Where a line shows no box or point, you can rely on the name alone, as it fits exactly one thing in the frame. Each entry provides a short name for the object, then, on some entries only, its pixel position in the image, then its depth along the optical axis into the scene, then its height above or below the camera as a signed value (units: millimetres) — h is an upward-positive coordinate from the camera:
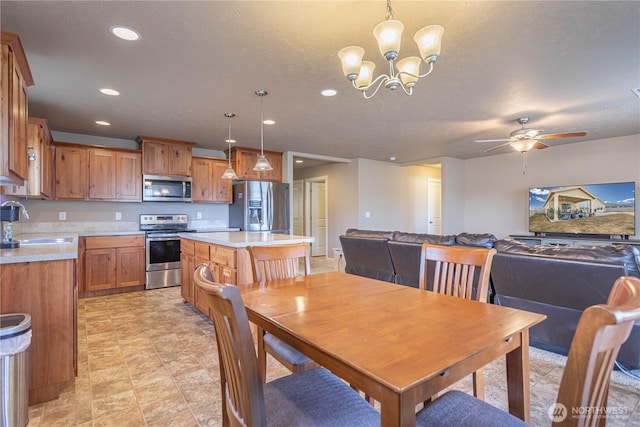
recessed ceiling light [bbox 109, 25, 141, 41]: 2078 +1208
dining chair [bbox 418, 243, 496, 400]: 1557 -291
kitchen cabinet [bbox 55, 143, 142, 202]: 4414 +596
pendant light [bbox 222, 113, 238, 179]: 3875 +521
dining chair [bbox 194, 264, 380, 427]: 841 -636
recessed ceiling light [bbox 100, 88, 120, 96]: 3102 +1205
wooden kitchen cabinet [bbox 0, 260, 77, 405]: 1863 -596
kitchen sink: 3147 -264
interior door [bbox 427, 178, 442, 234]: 8312 +204
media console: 4882 -442
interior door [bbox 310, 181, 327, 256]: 8346 -134
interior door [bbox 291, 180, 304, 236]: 8500 +134
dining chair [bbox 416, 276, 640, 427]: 629 -305
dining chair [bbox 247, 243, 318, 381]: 1489 -358
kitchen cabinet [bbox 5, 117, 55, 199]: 3293 +585
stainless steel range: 4684 -653
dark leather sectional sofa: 2129 -478
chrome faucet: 2659 +88
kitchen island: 2762 -404
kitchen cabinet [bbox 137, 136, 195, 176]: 4891 +917
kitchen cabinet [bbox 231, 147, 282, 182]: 5566 +911
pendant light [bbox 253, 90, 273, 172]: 3322 +524
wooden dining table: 779 -383
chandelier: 1613 +889
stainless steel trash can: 1524 -762
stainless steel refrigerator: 5434 +137
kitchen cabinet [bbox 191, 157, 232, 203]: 5391 +558
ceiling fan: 4064 +964
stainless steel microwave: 4902 +406
